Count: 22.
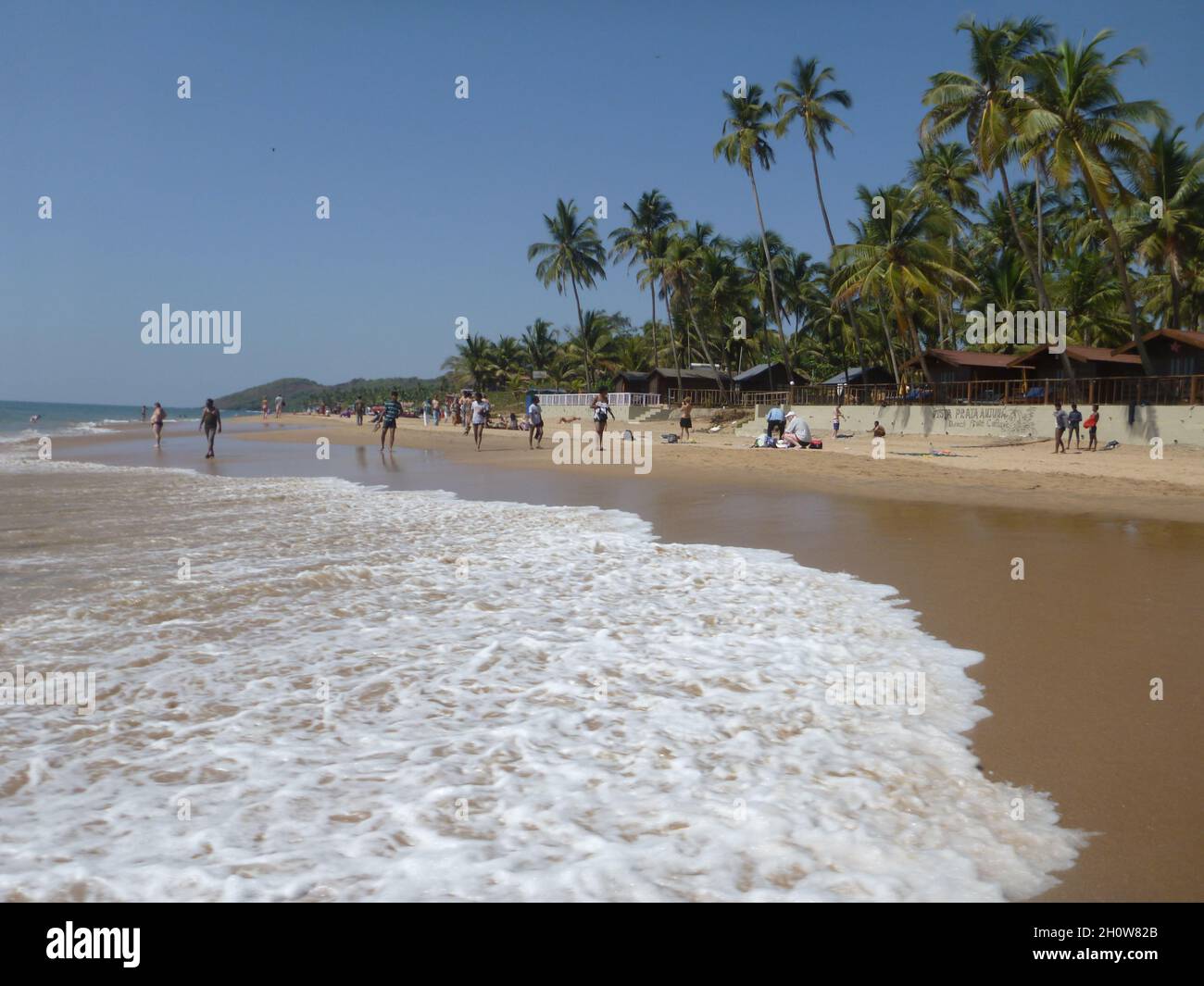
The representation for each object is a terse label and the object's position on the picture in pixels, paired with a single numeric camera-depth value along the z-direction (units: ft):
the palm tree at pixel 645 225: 173.88
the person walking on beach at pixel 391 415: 81.46
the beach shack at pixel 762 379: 162.40
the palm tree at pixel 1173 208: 102.73
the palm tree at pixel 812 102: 123.44
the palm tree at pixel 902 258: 103.30
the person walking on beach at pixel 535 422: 86.84
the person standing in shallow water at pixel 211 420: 77.77
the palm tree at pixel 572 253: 195.42
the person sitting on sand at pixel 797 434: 75.82
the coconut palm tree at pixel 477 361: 244.22
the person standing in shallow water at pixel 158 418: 91.38
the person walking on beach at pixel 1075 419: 71.97
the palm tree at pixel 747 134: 132.57
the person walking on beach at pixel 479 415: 87.20
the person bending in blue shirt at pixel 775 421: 81.71
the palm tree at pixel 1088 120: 76.84
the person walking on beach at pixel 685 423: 96.99
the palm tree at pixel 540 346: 236.43
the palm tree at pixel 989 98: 86.58
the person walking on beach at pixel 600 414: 83.46
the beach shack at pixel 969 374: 99.04
